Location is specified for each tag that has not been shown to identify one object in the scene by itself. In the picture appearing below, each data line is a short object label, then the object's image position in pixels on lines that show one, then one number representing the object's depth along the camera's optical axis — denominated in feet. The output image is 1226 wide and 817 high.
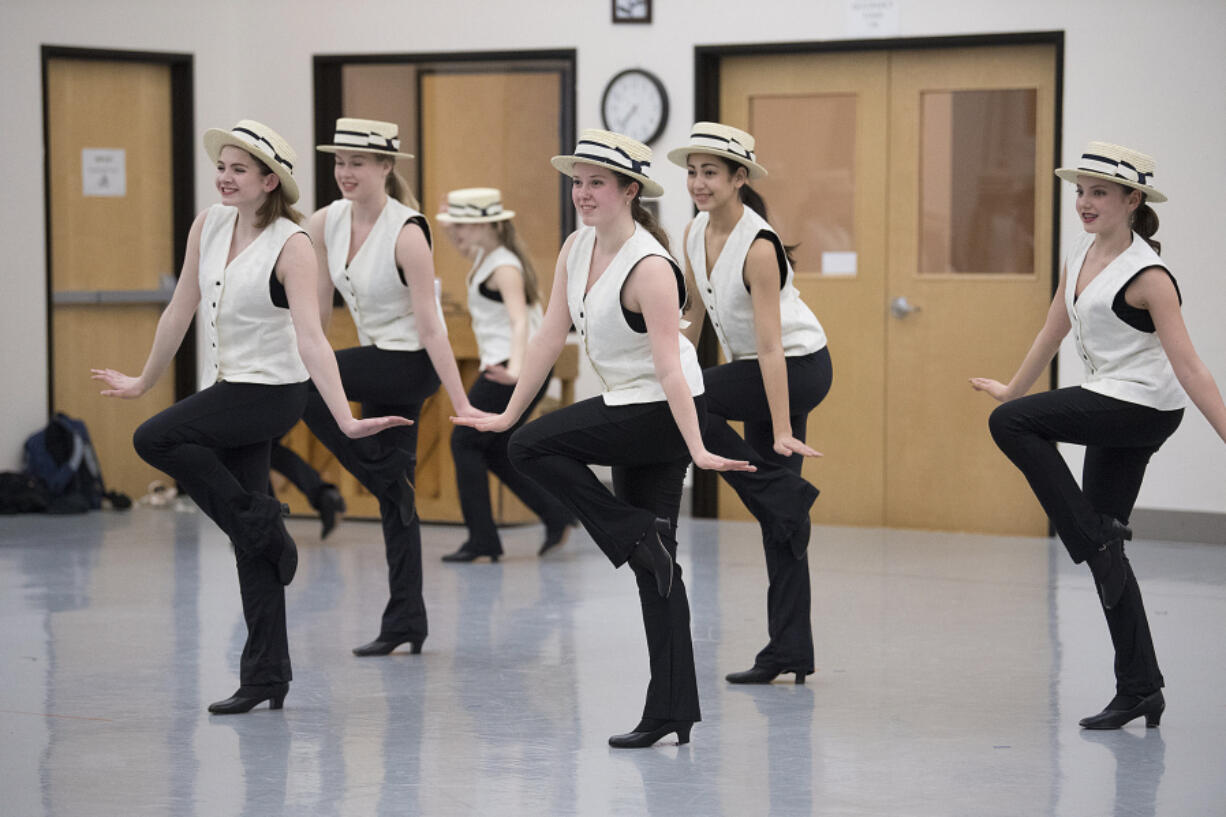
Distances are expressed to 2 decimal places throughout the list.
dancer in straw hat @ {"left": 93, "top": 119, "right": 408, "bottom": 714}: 25.85
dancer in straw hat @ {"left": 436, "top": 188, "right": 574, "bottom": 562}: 42.22
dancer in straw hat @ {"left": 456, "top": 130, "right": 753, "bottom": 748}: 23.78
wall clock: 50.50
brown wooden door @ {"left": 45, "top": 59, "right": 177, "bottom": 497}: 53.14
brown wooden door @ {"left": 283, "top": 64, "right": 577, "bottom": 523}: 50.02
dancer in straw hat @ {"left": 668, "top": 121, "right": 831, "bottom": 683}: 27.67
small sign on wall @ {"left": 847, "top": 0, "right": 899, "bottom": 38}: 48.31
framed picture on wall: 50.69
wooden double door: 48.05
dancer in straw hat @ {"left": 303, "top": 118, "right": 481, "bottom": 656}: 30.43
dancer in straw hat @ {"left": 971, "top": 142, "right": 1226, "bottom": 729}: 25.22
